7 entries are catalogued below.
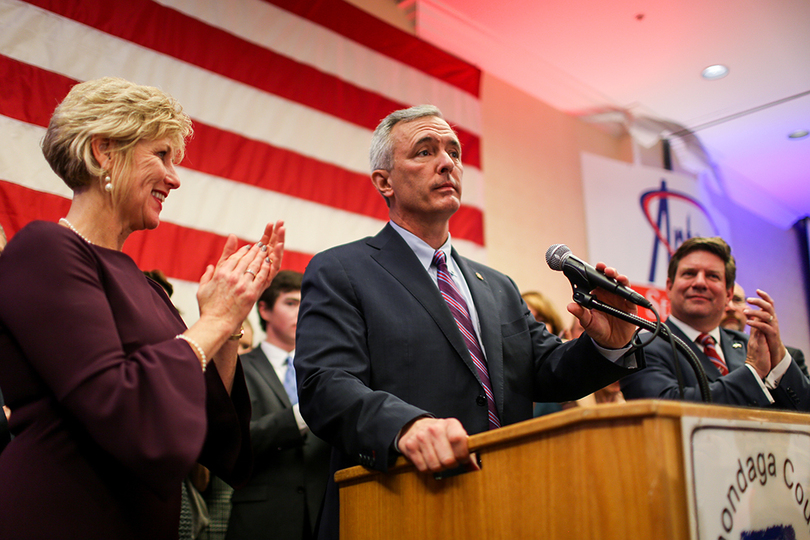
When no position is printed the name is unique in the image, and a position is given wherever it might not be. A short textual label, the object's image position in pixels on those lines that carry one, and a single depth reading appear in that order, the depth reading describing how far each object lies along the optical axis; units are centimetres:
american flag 254
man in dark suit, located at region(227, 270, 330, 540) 221
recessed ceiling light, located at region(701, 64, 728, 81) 525
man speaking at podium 133
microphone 134
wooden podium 85
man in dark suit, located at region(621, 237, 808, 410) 202
